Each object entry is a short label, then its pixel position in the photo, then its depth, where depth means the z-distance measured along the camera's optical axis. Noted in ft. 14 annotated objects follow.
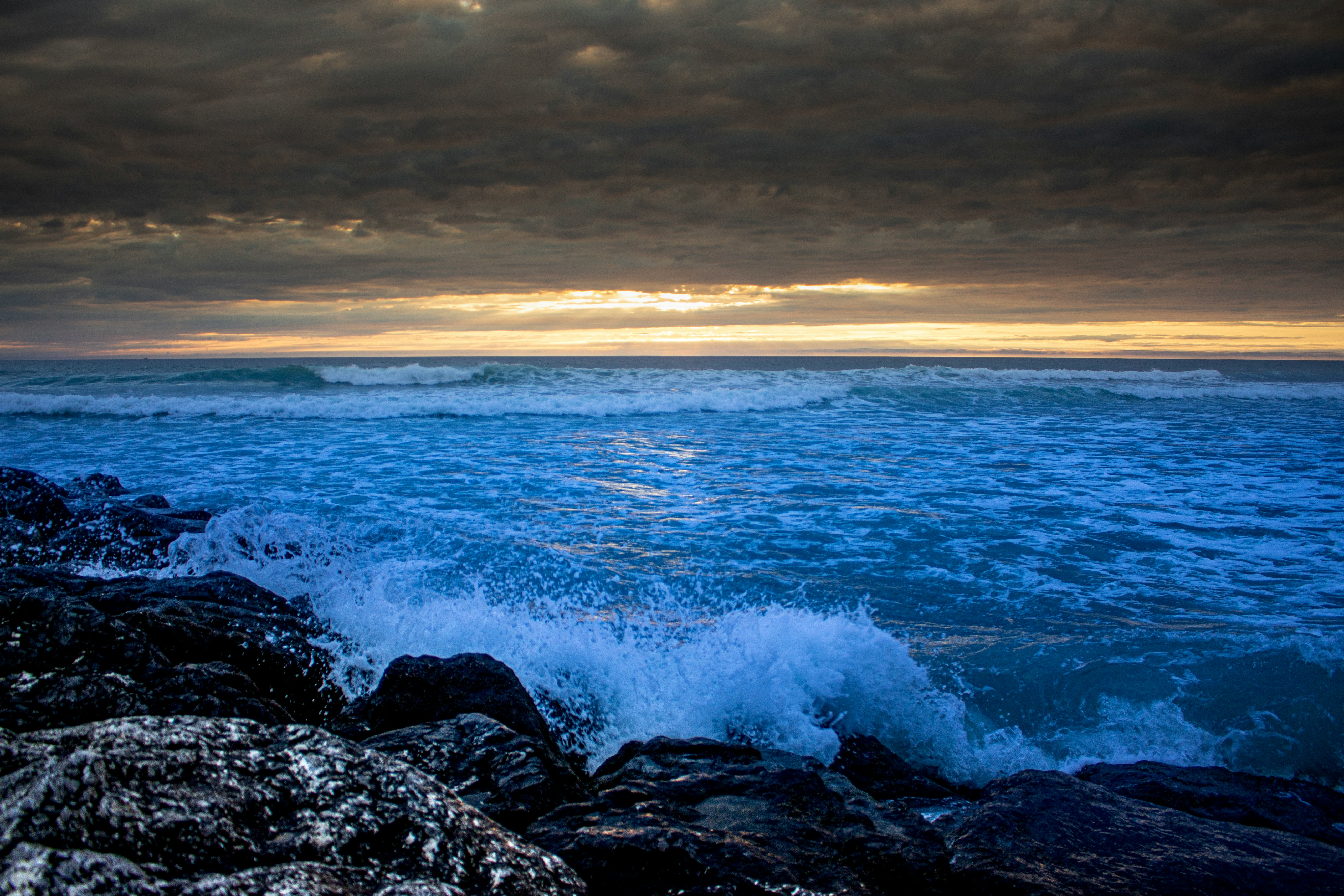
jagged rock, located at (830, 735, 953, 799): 12.35
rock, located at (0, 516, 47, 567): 21.39
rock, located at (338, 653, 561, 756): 12.07
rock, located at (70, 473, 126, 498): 31.58
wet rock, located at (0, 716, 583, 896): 4.73
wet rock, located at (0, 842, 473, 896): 4.31
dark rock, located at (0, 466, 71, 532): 25.00
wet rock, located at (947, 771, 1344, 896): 8.09
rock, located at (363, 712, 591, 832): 8.95
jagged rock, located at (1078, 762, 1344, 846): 10.94
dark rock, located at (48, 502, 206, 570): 22.33
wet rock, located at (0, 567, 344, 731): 8.98
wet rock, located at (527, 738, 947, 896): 7.26
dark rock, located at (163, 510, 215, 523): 26.43
